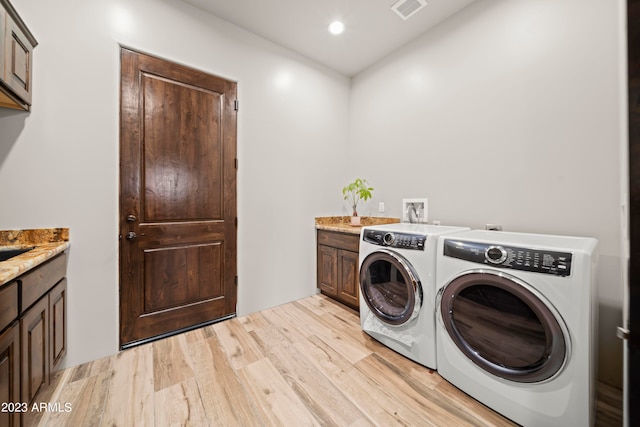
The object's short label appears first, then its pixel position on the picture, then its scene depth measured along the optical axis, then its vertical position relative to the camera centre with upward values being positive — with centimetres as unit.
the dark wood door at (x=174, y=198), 185 +12
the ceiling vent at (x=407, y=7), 203 +175
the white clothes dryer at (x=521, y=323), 107 -55
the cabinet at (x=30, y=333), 97 -58
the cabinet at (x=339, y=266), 245 -57
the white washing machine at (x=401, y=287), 161 -53
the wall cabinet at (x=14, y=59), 121 +83
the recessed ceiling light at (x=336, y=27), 229 +176
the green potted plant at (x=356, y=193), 277 +25
